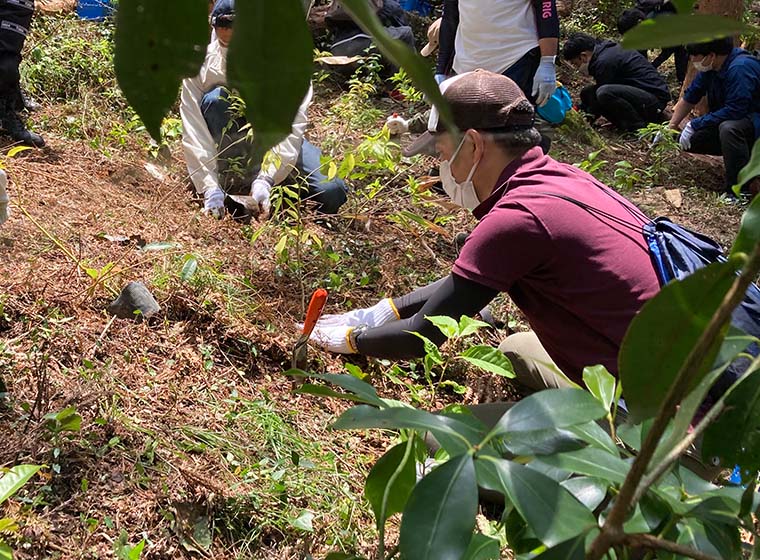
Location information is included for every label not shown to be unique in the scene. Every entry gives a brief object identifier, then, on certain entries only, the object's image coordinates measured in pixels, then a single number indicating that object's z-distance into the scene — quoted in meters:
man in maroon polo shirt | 1.75
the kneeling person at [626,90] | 6.11
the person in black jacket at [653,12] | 5.78
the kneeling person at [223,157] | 3.39
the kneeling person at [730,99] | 5.00
